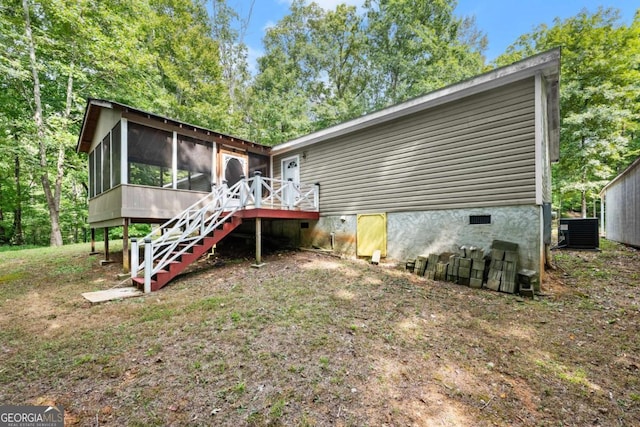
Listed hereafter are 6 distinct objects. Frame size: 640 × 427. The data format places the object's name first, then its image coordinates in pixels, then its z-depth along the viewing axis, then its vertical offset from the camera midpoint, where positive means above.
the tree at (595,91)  13.33 +6.14
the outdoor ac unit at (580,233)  9.27 -0.76
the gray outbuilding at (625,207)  9.45 +0.21
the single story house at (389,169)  5.61 +1.23
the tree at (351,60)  17.64 +11.23
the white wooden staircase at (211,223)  5.75 -0.29
